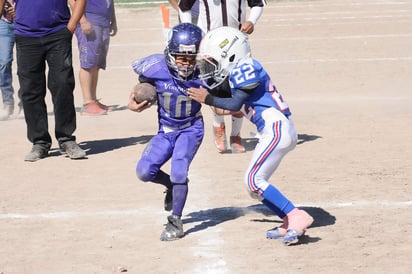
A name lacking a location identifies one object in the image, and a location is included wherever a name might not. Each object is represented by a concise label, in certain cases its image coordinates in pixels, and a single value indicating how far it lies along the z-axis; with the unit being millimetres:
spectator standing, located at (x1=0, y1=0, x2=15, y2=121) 13056
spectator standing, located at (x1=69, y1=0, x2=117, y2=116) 13289
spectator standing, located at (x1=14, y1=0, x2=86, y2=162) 10516
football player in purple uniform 7504
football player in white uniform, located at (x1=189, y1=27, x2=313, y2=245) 7371
